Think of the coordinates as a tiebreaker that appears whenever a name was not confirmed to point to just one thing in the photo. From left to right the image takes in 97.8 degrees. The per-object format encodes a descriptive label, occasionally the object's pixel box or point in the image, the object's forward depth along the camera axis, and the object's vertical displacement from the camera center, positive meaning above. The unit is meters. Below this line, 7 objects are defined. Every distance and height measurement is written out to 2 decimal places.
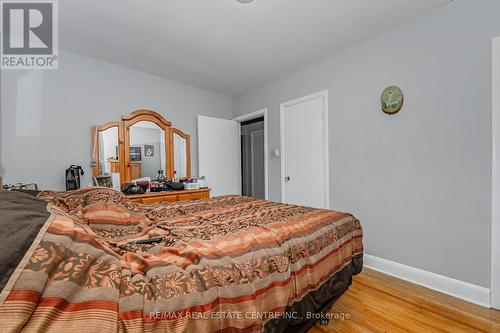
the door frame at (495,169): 1.74 -0.06
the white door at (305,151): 3.03 +0.19
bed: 0.56 -0.38
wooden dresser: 2.75 -0.41
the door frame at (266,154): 3.87 +0.18
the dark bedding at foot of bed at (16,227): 0.54 -0.17
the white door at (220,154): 3.94 +0.22
